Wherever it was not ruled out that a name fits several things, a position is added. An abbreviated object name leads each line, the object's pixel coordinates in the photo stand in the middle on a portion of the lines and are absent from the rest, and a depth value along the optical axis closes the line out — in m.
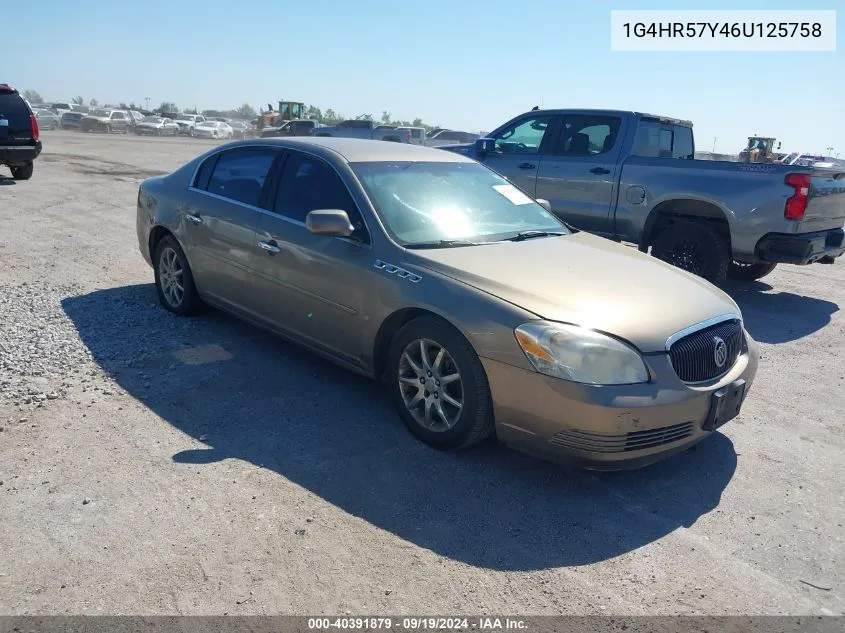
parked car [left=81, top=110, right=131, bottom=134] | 46.78
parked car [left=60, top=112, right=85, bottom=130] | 46.56
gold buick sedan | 3.50
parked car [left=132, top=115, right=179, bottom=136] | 47.34
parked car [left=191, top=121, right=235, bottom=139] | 51.03
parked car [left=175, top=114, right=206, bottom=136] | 51.44
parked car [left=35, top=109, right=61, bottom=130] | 46.59
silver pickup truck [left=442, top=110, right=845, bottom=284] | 7.31
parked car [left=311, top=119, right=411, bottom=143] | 32.12
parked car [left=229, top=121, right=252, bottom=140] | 54.02
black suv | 14.27
